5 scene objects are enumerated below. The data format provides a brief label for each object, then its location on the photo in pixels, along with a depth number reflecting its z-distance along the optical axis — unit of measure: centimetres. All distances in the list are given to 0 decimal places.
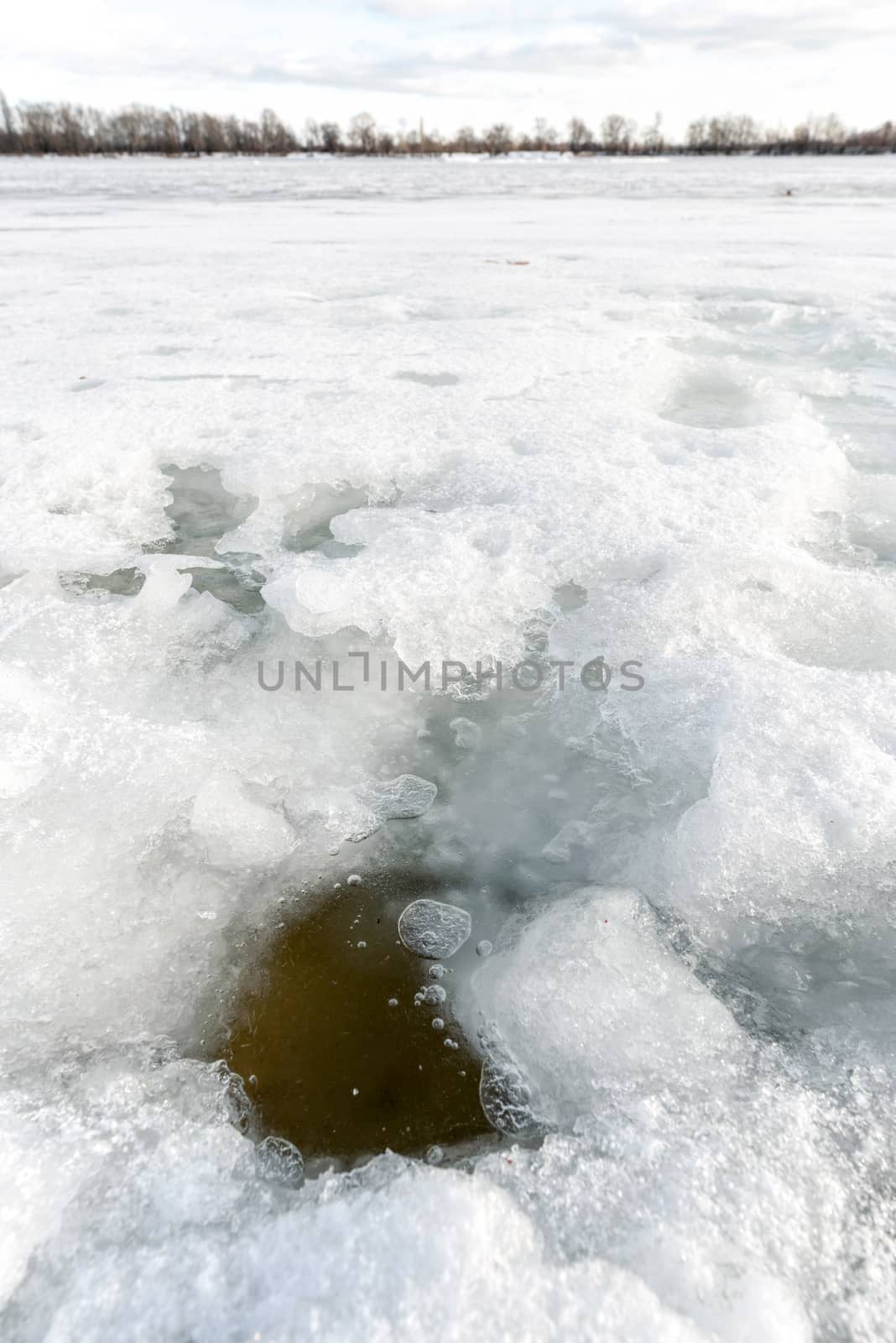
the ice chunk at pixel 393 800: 163
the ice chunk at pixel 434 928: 139
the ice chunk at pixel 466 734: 182
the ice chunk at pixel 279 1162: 108
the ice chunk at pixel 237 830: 154
